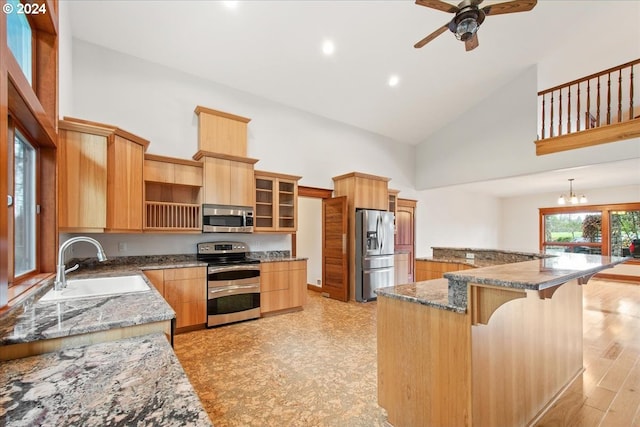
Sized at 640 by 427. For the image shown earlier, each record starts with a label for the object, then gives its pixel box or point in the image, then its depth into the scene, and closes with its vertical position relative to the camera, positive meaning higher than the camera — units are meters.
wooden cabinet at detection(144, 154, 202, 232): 3.50 +0.29
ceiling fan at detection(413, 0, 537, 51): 2.61 +1.92
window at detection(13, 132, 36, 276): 1.81 +0.06
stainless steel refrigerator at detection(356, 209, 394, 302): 5.18 -0.69
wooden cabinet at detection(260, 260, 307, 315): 4.14 -1.06
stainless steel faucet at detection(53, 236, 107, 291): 1.81 -0.35
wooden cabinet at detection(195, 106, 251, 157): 4.04 +1.22
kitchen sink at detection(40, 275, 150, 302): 1.99 -0.54
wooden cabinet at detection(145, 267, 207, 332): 3.31 -0.91
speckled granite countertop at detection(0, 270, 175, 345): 1.07 -0.45
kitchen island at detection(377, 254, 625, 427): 1.43 -0.77
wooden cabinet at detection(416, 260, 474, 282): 3.49 -0.68
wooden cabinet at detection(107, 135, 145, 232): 2.98 +0.34
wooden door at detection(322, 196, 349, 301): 5.18 -0.64
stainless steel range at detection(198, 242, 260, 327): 3.66 -0.92
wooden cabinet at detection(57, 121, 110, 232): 2.61 +0.36
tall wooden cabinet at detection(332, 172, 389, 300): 5.24 +0.39
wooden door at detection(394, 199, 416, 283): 6.70 -0.36
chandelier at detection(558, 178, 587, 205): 6.60 +0.38
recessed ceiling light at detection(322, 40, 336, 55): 3.91 +2.35
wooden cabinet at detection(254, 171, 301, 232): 4.42 +0.22
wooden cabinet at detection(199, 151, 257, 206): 3.79 +0.50
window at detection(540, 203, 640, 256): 7.20 -0.37
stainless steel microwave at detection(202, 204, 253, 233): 3.77 -0.05
